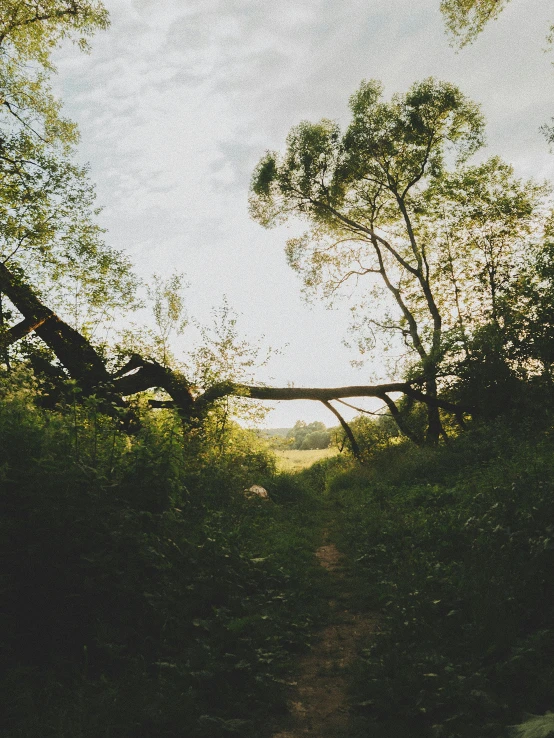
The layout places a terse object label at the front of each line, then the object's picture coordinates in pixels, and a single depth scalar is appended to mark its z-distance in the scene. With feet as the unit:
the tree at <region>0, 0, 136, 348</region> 42.39
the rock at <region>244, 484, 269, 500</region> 40.13
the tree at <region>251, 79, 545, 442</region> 66.90
